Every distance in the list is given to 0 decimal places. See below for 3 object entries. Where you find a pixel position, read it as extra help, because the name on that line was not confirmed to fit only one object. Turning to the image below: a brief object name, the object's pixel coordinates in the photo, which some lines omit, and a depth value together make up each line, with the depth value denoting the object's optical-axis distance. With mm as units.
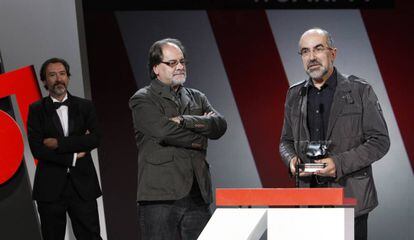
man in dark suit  11085
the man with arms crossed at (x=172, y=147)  8918
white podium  5923
